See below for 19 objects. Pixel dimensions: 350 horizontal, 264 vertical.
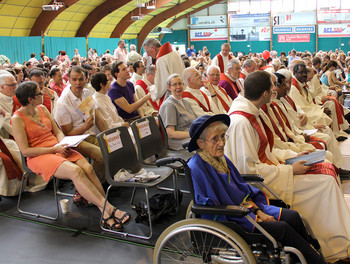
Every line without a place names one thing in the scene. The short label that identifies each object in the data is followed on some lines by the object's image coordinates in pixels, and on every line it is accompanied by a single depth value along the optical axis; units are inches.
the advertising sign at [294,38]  1007.6
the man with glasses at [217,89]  209.6
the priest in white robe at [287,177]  109.9
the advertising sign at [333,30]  971.9
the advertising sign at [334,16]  956.8
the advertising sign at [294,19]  987.9
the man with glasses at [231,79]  240.2
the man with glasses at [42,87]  200.4
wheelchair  82.4
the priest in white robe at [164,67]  200.1
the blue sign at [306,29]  999.0
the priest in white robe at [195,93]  173.8
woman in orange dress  137.8
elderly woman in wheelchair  85.0
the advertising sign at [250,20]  1019.3
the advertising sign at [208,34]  1093.8
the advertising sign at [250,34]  1040.2
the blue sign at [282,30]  1014.4
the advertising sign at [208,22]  1085.1
